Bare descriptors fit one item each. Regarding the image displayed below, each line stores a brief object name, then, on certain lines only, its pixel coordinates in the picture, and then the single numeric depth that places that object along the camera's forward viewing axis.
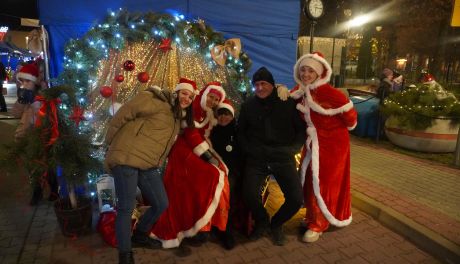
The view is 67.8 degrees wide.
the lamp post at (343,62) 18.23
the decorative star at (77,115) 4.20
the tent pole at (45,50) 4.75
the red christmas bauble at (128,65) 4.70
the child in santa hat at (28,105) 4.50
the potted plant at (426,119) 7.40
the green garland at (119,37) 4.57
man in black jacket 3.83
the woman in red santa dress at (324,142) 3.94
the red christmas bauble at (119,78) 4.84
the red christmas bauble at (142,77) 4.84
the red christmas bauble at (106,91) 4.62
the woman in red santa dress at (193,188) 3.74
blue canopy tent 4.84
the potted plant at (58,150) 3.78
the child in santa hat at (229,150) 3.95
